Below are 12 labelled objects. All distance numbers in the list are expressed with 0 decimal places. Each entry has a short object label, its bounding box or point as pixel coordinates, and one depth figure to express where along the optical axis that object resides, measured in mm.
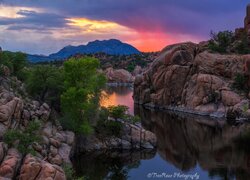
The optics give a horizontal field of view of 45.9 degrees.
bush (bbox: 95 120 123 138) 41140
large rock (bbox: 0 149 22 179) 21958
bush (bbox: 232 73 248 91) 67569
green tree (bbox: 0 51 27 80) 44375
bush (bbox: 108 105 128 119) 42922
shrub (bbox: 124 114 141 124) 44123
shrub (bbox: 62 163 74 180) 25730
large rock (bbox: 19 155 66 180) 22263
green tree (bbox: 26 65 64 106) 40631
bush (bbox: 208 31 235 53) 78069
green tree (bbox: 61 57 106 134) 37785
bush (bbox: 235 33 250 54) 75801
